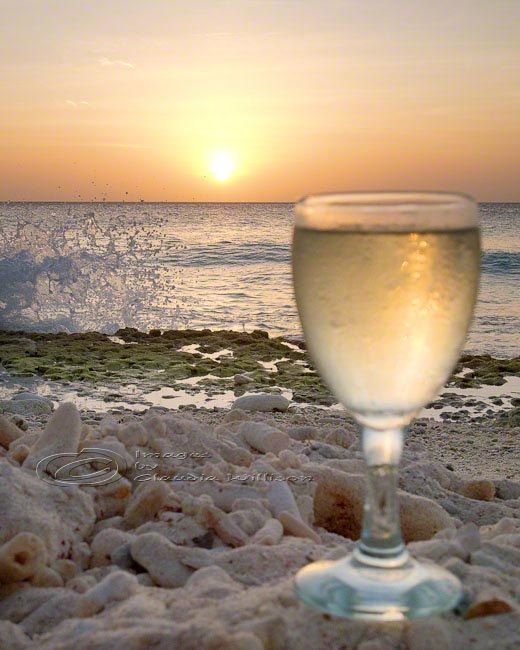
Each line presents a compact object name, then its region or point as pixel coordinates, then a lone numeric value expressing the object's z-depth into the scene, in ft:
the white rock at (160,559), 1.30
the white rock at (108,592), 1.17
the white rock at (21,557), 1.26
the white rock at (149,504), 1.54
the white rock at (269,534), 1.40
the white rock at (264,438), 2.10
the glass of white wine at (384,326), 0.97
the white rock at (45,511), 1.37
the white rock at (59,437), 1.73
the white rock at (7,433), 2.01
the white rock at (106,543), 1.41
